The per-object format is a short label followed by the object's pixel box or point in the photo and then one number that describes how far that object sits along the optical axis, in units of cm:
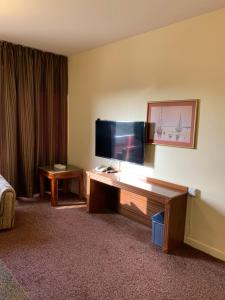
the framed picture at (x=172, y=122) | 269
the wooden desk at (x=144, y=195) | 260
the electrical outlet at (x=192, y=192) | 271
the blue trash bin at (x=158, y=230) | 269
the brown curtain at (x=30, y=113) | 374
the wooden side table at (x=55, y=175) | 380
